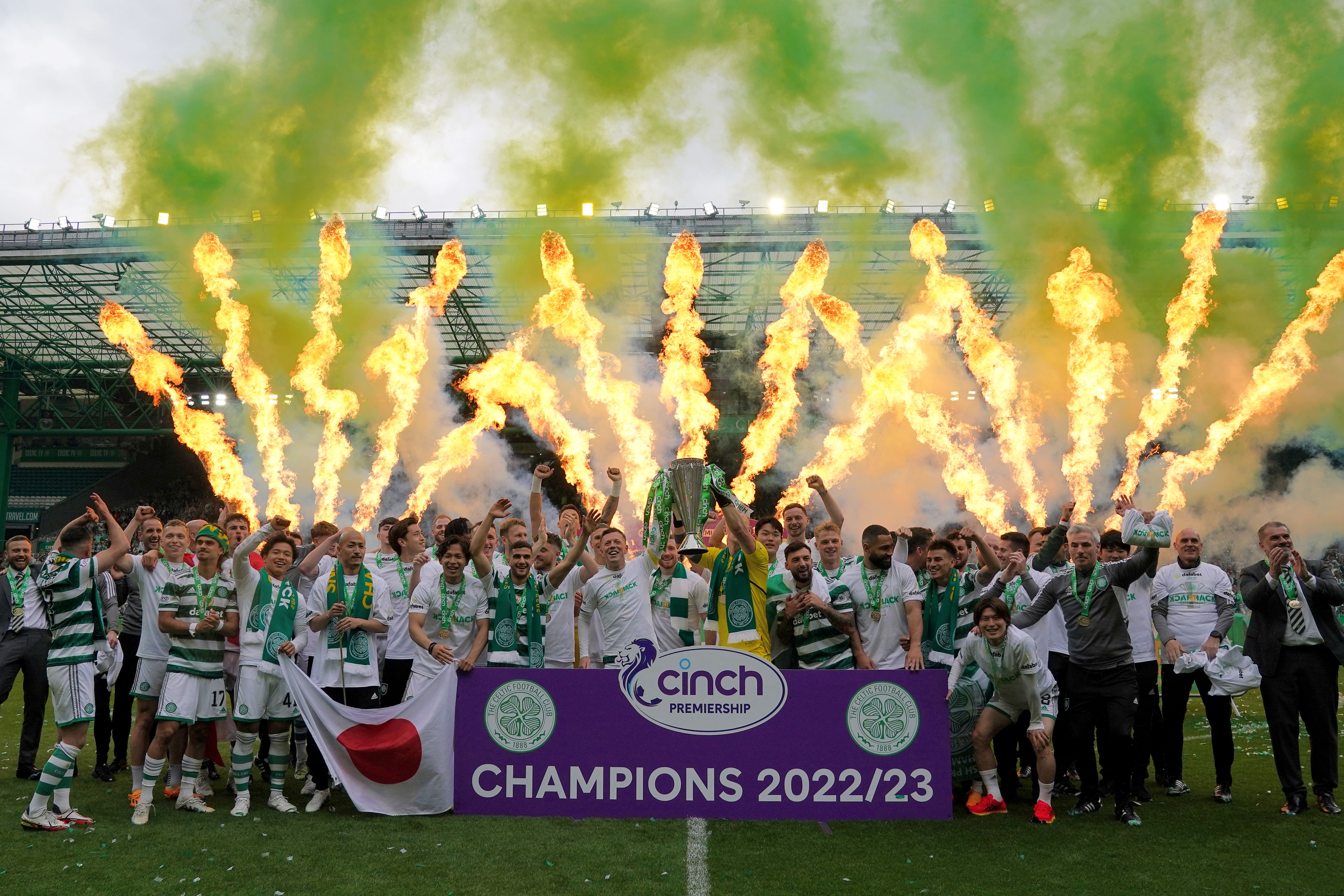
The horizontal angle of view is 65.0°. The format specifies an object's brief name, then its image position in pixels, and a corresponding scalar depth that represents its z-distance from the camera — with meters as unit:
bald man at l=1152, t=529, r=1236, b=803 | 8.12
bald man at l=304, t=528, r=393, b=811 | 7.55
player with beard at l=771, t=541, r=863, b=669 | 7.33
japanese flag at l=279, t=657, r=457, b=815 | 6.99
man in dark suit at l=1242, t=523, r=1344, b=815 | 7.42
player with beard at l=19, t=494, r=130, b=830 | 6.64
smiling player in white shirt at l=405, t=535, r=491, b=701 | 7.49
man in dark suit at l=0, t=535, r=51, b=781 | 8.13
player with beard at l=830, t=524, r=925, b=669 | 7.48
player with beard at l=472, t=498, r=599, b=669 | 7.54
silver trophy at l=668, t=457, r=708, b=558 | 8.48
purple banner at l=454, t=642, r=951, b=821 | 6.87
